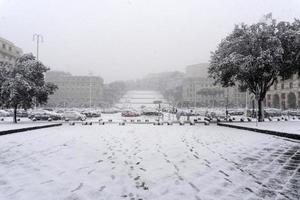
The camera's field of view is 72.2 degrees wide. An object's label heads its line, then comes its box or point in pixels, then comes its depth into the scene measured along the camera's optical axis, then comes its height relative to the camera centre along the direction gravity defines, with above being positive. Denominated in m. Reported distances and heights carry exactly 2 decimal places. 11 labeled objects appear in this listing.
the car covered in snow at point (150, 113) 37.00 -1.57
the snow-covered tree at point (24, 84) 19.45 +2.01
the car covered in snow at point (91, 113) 35.44 -1.53
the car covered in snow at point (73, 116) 27.87 -1.57
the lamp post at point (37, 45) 33.35 +9.68
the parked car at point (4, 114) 33.75 -1.57
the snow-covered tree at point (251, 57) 19.56 +4.64
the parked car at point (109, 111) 51.56 -1.70
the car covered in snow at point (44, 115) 26.80 -1.42
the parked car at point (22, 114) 32.75 -1.53
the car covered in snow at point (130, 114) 36.54 -1.73
